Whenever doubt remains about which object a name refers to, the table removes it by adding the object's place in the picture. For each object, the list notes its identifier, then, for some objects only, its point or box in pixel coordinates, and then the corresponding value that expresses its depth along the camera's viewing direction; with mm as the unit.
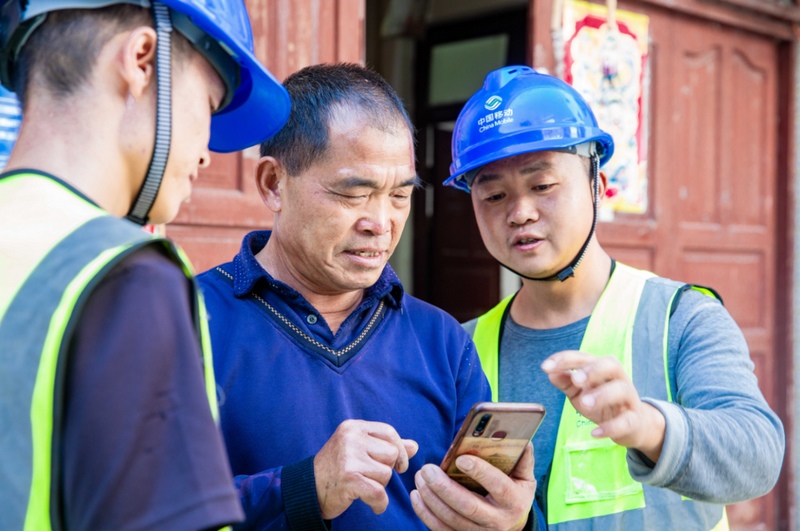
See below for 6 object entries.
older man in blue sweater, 1481
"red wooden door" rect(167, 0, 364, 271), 2826
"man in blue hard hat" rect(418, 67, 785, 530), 1663
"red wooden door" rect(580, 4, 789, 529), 4414
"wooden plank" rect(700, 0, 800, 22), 4748
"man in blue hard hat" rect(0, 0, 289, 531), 784
